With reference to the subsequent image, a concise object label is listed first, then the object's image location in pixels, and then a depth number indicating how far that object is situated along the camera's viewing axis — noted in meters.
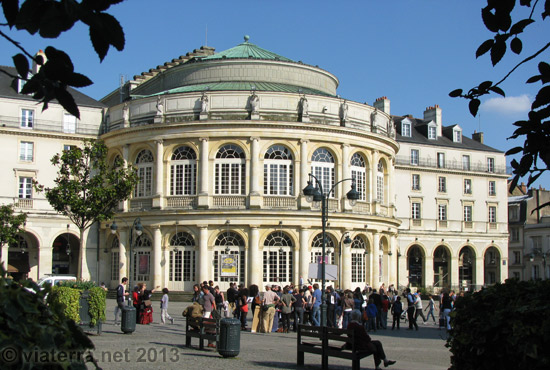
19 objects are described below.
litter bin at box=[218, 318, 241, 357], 17.77
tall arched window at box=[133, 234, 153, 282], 49.62
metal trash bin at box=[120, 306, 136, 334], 23.50
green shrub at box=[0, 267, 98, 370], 5.09
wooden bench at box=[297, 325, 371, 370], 15.14
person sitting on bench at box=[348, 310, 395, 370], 15.55
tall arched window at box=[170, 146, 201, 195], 49.09
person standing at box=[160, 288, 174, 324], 29.31
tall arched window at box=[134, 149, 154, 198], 50.44
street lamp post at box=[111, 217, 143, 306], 38.28
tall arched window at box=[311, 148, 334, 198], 49.72
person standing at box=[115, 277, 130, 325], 27.17
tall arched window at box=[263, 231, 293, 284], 48.47
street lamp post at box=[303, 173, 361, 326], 23.67
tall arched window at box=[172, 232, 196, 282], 48.76
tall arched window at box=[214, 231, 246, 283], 48.25
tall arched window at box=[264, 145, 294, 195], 48.84
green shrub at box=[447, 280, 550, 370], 8.47
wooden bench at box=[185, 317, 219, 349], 19.31
